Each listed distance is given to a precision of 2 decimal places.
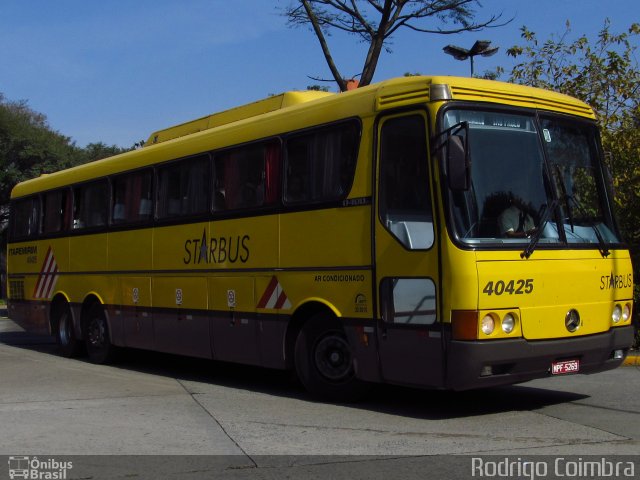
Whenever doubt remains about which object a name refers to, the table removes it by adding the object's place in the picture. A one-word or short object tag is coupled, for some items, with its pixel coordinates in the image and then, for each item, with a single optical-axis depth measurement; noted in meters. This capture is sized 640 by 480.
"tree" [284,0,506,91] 23.95
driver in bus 7.95
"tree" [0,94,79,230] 45.25
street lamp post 19.95
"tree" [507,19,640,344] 14.60
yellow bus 7.79
